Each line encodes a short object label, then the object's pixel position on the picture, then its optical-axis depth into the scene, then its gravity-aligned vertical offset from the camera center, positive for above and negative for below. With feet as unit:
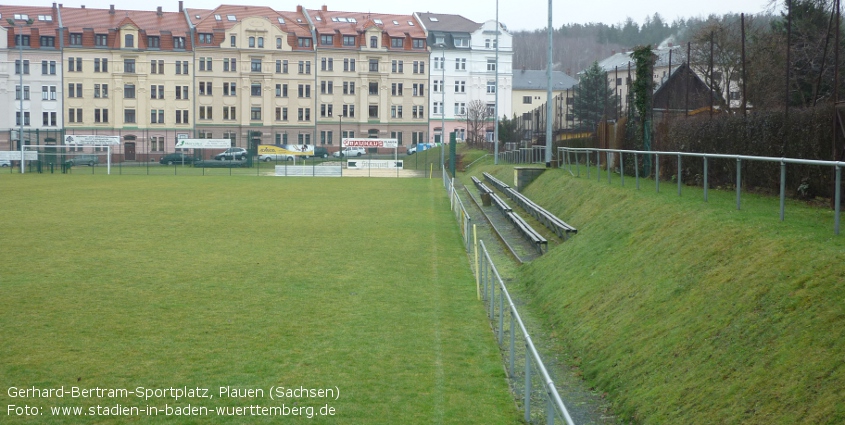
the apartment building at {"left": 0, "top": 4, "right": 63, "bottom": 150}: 273.54 +27.74
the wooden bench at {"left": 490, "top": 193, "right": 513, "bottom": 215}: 89.04 -4.73
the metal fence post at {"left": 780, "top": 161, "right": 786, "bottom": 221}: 36.22 -1.02
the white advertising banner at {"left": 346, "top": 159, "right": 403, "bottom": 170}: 215.92 -0.33
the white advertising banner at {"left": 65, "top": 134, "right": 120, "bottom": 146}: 224.12 +6.33
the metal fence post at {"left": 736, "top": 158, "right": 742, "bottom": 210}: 42.17 -0.77
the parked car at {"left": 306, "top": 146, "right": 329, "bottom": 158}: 281.74 +3.58
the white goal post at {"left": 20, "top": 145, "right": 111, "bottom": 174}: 208.50 +2.13
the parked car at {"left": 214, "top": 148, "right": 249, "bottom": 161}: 255.50 +2.79
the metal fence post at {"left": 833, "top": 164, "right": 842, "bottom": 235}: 31.14 -1.07
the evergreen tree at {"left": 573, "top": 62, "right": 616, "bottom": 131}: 168.21 +15.00
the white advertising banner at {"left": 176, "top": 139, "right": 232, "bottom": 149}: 218.79 +5.13
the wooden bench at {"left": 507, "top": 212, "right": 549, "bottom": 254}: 61.36 -5.59
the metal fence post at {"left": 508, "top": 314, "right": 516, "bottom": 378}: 33.04 -6.95
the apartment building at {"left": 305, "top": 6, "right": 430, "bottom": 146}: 295.48 +30.62
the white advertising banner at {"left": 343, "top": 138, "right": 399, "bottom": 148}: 218.81 +5.09
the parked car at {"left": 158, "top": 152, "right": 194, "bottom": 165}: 252.62 +1.43
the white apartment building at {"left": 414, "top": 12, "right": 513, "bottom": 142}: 312.71 +35.78
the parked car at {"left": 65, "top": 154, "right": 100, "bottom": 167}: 240.53 +1.30
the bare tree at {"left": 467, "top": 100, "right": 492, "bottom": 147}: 271.49 +14.23
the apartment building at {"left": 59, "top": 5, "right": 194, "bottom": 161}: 277.44 +27.56
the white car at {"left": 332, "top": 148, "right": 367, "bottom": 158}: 290.89 +3.69
